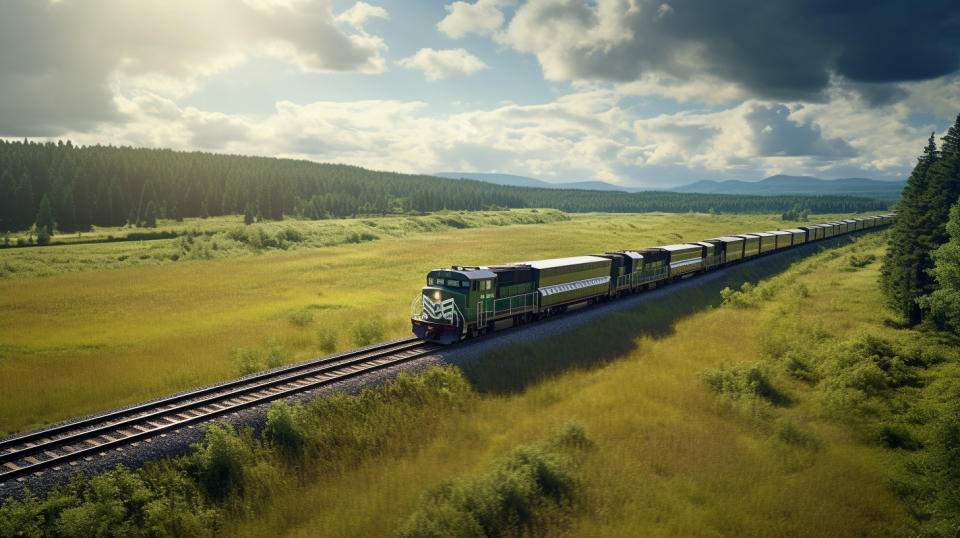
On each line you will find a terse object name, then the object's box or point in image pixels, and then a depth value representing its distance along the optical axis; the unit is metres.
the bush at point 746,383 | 20.41
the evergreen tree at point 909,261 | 33.78
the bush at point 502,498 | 11.64
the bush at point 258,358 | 21.98
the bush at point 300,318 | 32.69
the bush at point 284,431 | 15.06
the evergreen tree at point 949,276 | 26.59
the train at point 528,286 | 23.95
